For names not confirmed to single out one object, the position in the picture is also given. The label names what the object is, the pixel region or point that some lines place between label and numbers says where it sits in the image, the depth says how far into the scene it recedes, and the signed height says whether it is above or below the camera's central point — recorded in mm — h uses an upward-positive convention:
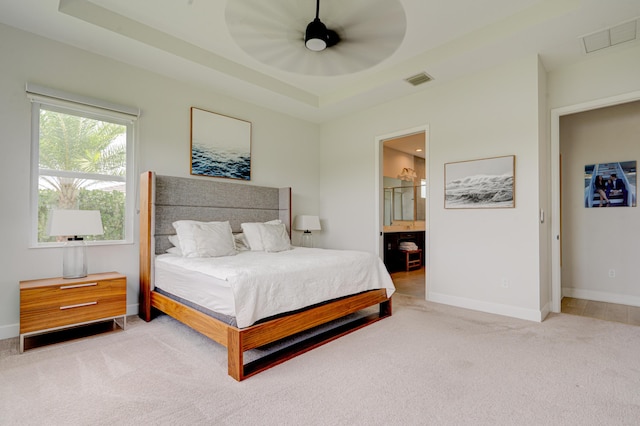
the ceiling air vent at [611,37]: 2863 +1691
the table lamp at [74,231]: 2777 -114
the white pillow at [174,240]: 3545 -252
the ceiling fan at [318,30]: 1796 +1133
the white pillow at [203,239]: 3287 -228
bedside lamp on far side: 5027 -122
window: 3031 +581
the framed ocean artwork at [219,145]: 4117 +977
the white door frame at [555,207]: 3676 +116
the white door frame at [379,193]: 4793 +365
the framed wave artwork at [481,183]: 3553 +396
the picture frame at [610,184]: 4020 +423
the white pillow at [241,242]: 4023 -313
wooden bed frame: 2191 -812
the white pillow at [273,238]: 3907 -256
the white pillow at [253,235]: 3967 -220
